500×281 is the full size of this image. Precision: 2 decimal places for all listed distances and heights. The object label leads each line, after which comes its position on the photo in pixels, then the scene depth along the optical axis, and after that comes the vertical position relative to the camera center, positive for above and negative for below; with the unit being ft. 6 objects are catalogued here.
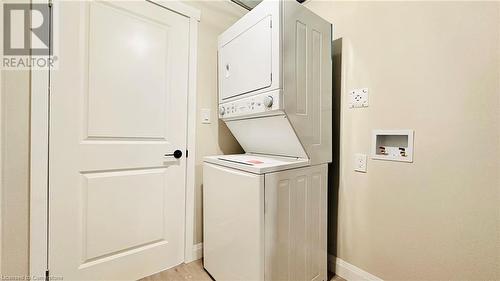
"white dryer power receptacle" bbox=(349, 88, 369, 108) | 4.90 +1.01
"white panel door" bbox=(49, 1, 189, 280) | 4.28 -0.04
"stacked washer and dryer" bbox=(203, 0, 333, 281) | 4.01 -0.45
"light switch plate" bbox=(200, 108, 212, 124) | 6.11 +0.69
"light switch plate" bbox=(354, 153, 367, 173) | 4.93 -0.50
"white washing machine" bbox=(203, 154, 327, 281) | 3.91 -1.62
